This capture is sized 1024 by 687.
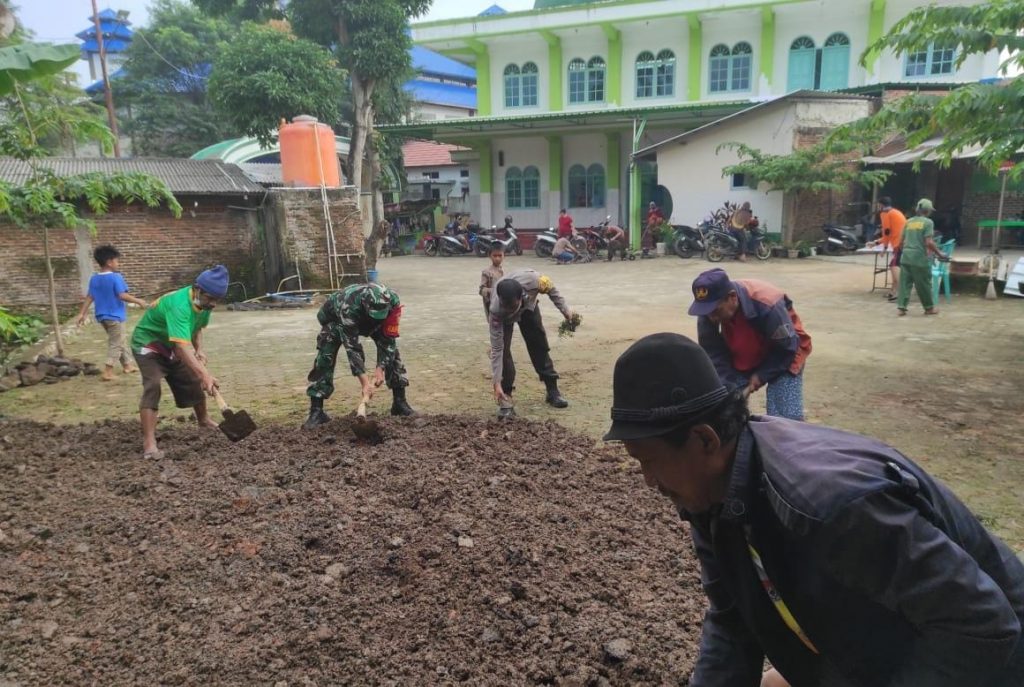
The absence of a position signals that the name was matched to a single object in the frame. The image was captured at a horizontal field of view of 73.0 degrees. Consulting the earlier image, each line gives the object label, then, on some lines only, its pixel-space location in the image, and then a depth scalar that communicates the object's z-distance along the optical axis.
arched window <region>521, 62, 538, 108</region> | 27.41
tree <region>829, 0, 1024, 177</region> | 4.88
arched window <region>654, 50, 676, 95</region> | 25.69
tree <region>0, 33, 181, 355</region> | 6.96
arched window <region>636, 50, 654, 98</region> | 26.00
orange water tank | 13.63
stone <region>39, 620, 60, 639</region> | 2.82
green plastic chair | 10.68
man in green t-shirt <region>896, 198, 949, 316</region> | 9.13
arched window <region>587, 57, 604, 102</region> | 26.56
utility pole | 22.64
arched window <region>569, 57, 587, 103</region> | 26.81
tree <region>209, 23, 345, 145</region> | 18.38
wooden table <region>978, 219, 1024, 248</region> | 11.98
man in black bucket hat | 1.04
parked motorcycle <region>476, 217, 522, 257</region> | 22.66
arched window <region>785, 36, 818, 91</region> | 24.02
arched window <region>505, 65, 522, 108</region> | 27.62
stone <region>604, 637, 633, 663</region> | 2.51
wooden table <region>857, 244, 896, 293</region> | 11.73
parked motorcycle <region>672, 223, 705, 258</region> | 19.03
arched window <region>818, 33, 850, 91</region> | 23.64
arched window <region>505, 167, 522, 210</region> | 25.73
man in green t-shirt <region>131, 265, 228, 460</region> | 4.72
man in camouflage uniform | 5.49
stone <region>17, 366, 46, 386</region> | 7.44
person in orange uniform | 11.23
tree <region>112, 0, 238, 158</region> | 28.89
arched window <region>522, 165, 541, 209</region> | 25.44
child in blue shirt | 7.54
